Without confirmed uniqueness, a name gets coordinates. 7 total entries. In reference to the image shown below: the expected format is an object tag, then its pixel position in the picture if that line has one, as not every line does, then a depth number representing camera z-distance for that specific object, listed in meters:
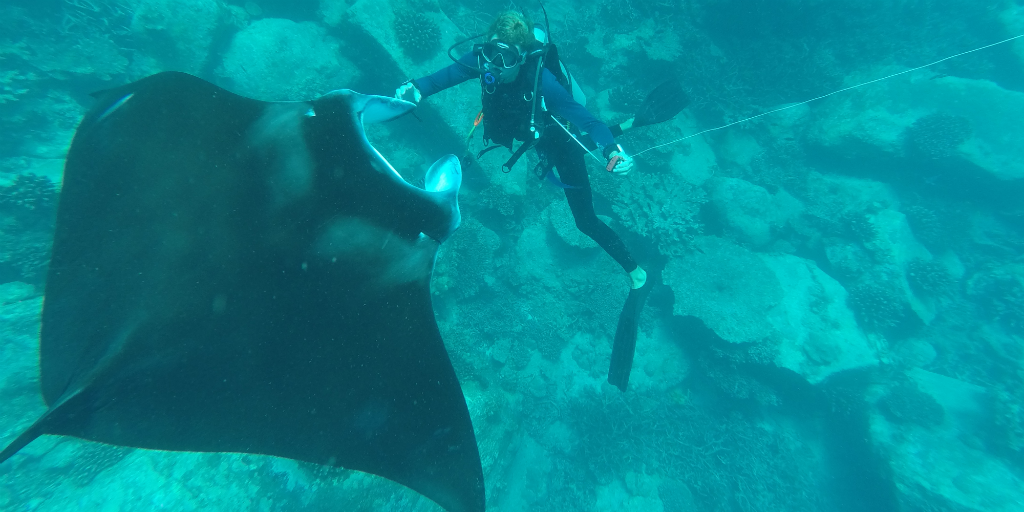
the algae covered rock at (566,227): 9.28
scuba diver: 4.14
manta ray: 1.78
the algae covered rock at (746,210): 10.28
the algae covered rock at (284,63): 8.94
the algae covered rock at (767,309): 8.80
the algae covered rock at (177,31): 8.54
